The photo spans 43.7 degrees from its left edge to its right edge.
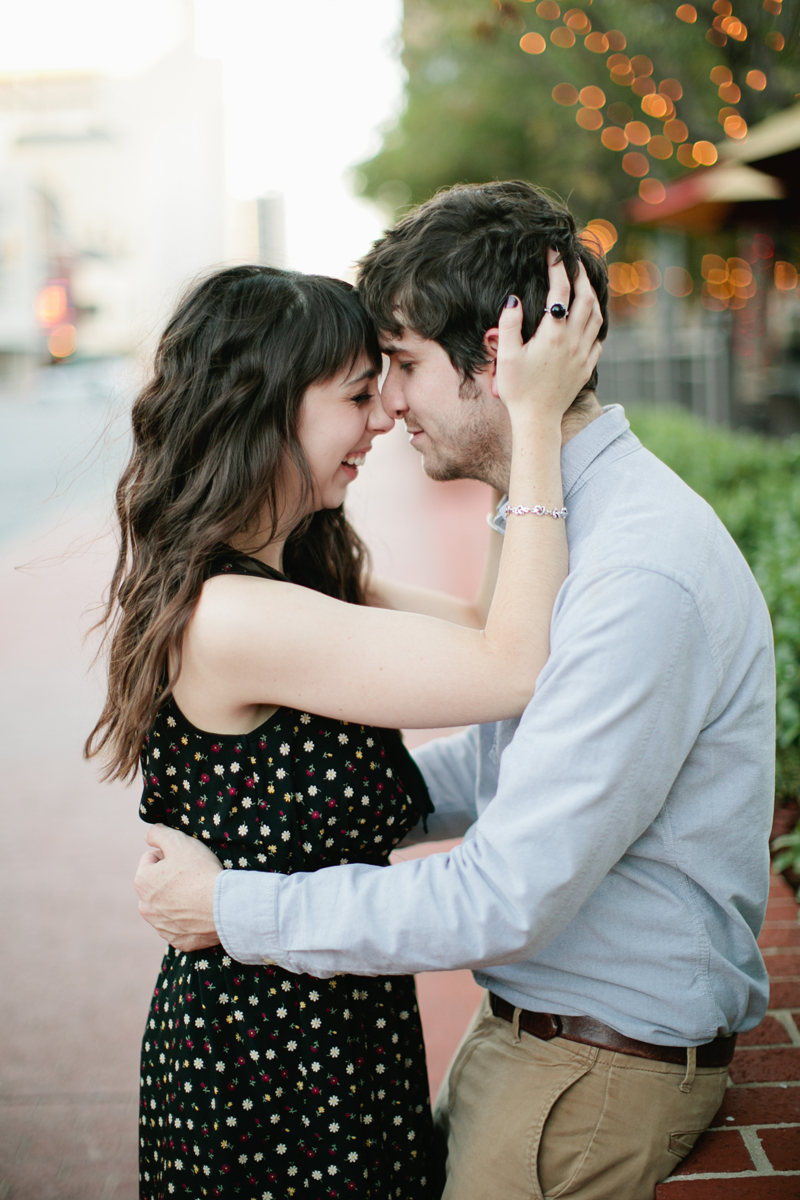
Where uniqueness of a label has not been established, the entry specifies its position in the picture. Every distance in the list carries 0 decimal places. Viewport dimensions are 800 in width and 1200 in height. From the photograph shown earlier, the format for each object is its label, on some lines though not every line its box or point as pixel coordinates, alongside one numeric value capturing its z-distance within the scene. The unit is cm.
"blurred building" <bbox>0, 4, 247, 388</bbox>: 10369
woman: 174
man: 152
